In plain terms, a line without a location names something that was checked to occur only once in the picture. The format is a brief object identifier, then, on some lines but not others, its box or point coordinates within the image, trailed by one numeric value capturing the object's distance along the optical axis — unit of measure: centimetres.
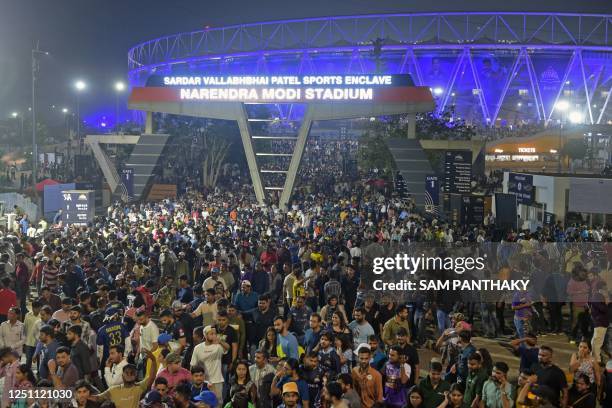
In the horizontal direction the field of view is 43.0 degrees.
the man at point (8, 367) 826
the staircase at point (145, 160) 3391
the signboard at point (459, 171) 2683
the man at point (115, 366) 848
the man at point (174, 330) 993
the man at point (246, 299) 1162
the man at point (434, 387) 795
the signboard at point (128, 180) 3381
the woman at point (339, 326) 973
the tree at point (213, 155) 4910
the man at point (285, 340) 956
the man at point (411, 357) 902
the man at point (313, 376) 855
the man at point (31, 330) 1091
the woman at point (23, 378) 819
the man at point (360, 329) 1019
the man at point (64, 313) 1081
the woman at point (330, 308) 1090
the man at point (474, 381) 821
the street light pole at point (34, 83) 3023
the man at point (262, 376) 849
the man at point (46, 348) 925
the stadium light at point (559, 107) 8984
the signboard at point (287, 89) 3092
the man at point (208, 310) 1112
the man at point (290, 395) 736
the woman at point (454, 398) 765
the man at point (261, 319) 1097
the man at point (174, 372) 834
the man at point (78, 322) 1010
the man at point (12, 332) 1022
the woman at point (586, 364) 905
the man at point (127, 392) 785
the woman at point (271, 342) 962
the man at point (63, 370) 855
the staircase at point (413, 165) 3025
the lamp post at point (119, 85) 5241
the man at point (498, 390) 793
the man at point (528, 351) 936
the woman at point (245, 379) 837
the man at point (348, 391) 759
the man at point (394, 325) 1045
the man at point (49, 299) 1231
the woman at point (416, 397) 786
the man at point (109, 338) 998
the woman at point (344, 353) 904
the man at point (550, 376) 840
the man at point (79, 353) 909
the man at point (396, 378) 846
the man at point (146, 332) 984
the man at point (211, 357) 909
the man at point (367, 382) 827
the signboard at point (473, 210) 2545
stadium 9200
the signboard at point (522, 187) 2759
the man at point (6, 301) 1224
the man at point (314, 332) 971
